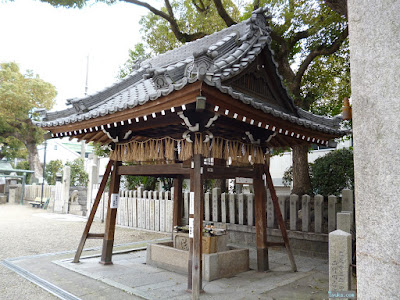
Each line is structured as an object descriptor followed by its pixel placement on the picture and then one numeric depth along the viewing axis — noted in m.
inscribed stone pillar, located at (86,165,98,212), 15.50
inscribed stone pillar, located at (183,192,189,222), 11.04
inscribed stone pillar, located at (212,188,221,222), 10.10
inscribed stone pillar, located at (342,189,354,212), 7.41
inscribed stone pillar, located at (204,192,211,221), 10.38
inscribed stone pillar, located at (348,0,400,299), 2.28
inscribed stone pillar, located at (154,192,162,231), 11.99
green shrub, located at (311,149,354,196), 11.11
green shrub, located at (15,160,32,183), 33.38
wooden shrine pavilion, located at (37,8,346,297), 4.75
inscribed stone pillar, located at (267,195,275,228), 8.85
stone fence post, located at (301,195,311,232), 8.12
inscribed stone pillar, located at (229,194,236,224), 9.59
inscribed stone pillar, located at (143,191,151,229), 12.41
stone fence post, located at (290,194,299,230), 8.34
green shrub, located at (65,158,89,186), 27.56
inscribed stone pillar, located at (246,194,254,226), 9.04
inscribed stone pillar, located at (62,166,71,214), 18.42
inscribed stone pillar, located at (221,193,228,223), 9.86
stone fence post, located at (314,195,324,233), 7.91
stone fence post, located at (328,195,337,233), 7.63
